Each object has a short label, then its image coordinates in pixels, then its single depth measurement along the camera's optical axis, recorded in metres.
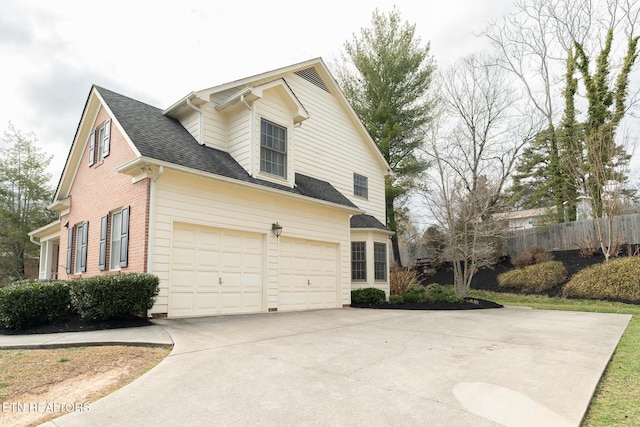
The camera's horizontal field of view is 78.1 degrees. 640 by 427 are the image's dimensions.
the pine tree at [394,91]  22.30
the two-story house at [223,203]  8.89
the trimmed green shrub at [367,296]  13.65
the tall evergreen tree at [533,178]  26.36
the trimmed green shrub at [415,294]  14.30
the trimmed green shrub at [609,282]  13.91
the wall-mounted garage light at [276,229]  10.87
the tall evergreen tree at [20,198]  22.89
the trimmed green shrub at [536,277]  16.73
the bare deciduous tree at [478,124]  21.45
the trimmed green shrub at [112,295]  7.30
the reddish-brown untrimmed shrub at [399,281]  16.11
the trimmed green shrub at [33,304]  7.07
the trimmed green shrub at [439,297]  13.49
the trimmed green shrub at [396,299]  13.99
